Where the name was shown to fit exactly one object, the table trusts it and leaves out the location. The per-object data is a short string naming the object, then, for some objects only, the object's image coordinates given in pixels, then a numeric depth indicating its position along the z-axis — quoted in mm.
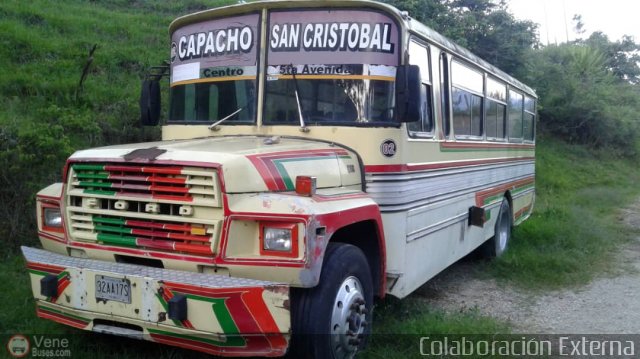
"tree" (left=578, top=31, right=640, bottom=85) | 32906
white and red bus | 3490
